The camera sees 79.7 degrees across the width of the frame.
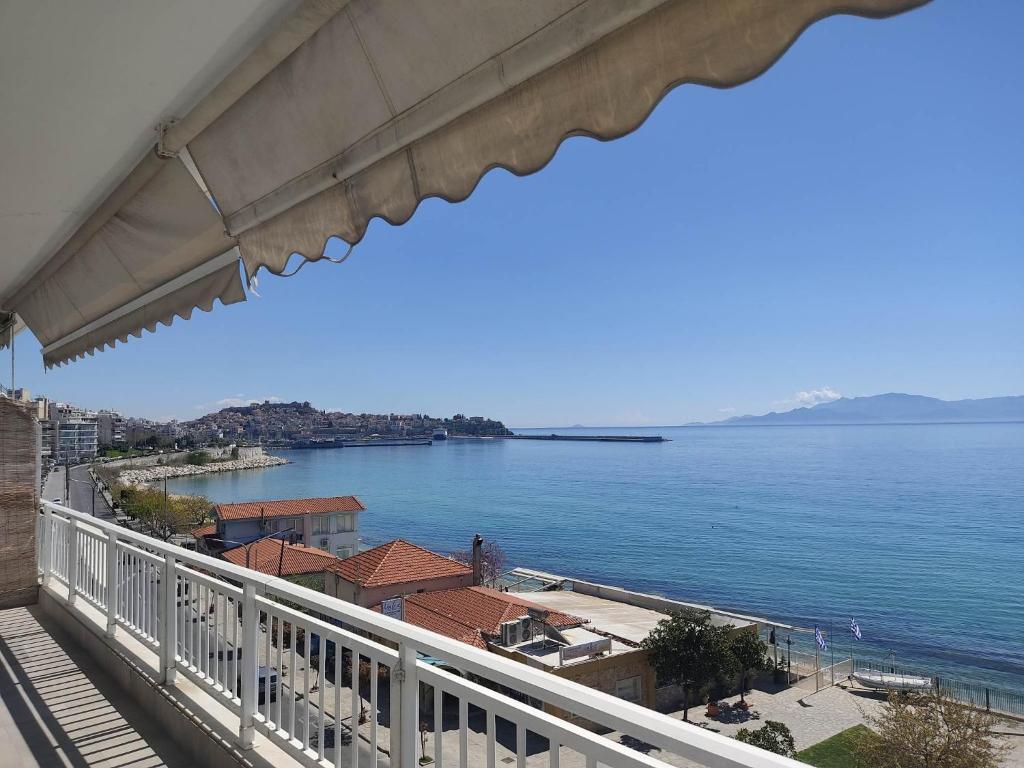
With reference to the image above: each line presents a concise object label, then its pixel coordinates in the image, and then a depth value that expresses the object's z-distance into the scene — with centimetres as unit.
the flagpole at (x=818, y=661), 2264
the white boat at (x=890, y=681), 2122
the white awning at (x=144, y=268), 196
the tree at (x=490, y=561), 3510
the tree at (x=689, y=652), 1823
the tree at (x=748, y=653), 2004
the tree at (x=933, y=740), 1355
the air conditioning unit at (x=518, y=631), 1664
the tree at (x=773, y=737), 1399
